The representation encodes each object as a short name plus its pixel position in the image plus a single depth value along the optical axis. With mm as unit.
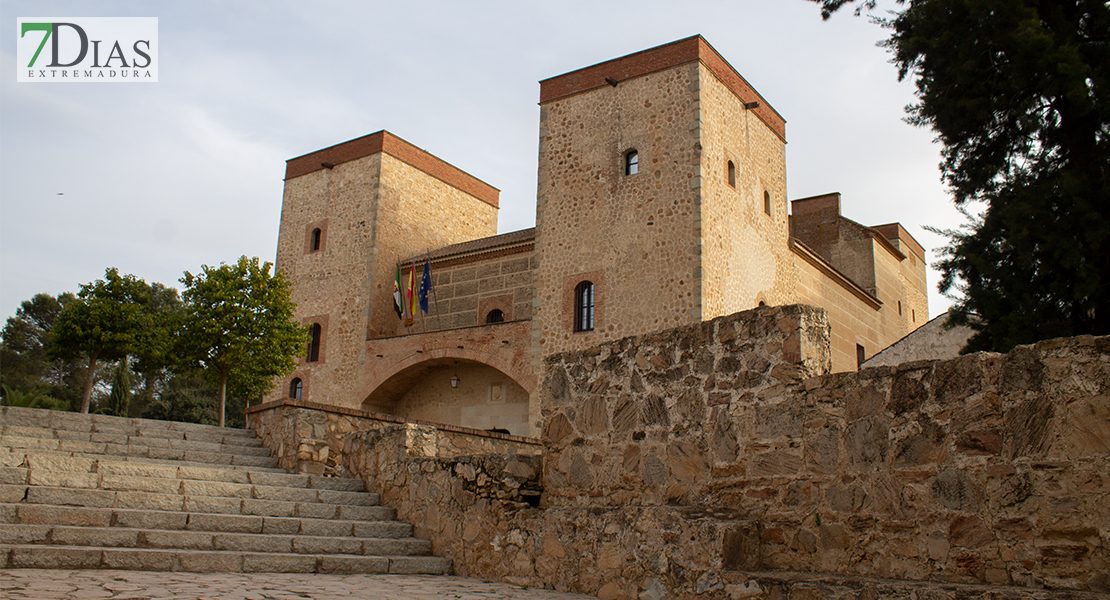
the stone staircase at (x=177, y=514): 5574
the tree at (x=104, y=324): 17906
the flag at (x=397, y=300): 22016
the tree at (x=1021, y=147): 10906
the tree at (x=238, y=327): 18031
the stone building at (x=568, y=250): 17844
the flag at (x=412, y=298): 21859
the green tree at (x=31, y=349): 37125
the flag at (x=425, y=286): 21938
